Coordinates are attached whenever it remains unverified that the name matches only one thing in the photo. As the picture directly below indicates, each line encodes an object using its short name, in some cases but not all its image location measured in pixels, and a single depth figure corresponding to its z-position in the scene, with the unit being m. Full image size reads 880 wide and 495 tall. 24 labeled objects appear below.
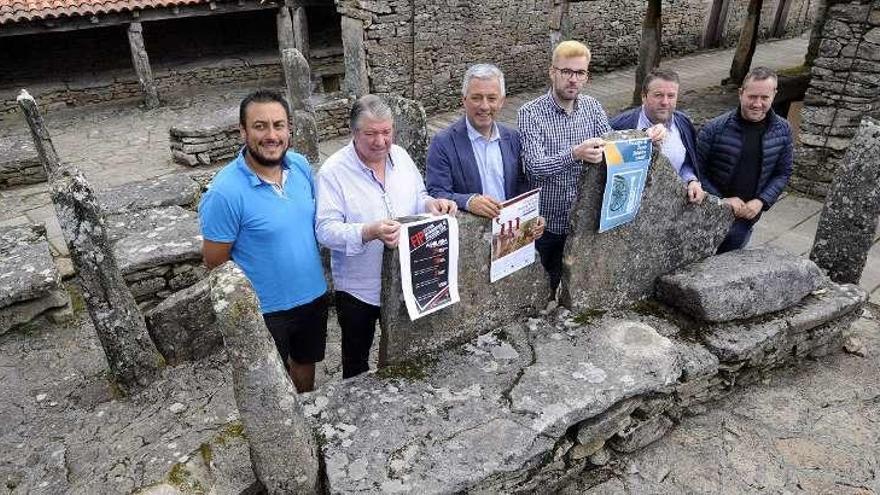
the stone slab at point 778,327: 3.78
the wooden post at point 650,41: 10.61
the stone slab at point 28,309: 4.90
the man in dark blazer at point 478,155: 3.15
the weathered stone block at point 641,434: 3.53
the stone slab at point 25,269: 4.84
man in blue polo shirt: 2.82
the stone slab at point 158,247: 5.11
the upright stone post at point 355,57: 10.88
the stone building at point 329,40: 11.33
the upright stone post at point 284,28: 14.25
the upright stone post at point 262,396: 2.40
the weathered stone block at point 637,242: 3.61
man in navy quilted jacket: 4.05
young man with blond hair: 3.37
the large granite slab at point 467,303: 3.21
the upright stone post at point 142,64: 13.02
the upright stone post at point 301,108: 7.34
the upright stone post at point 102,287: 3.61
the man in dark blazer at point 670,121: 3.73
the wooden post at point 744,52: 12.28
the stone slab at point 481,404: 2.78
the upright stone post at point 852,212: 4.24
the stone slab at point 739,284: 3.83
